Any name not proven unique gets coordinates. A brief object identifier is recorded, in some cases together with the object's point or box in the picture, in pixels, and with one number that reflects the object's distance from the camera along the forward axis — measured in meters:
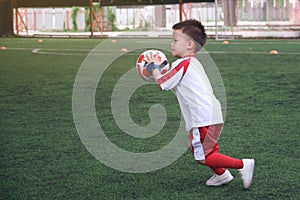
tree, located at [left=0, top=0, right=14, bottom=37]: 35.14
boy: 4.75
